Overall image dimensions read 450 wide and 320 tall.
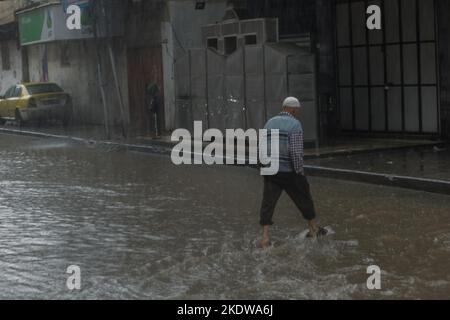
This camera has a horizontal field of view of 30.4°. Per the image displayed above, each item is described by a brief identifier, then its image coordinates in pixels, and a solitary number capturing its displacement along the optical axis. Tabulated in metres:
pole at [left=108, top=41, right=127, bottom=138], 23.37
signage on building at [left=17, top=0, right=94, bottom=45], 26.19
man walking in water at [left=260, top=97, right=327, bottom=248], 9.37
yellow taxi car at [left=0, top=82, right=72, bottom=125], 29.50
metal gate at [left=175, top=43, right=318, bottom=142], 17.91
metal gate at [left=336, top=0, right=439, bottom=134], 18.83
